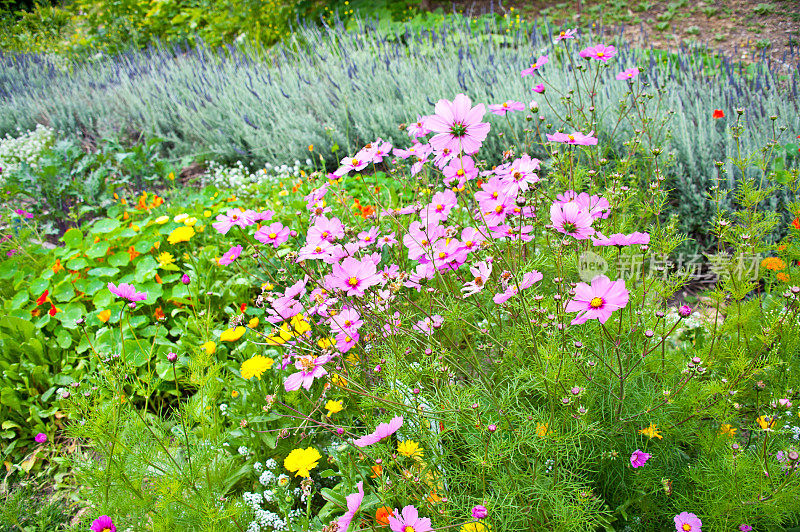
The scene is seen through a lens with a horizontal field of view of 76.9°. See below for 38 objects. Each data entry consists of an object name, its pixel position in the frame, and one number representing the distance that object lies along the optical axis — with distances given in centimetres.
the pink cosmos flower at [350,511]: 94
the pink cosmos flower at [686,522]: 106
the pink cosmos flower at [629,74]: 167
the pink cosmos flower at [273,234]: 148
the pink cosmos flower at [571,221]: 108
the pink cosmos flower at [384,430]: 97
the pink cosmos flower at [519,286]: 102
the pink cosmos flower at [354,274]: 118
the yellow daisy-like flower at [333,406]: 127
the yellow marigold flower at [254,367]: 147
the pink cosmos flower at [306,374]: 114
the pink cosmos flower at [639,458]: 112
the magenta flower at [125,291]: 132
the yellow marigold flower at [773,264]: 145
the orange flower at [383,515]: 107
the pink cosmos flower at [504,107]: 150
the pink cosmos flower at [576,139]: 132
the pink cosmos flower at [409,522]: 87
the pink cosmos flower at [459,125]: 117
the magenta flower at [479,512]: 89
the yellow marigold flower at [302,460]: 118
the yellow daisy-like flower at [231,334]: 161
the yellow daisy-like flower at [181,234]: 216
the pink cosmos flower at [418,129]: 155
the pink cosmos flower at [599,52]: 165
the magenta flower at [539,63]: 163
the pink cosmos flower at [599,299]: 92
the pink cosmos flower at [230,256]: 156
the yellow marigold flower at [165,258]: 208
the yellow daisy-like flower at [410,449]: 106
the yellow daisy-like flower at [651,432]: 111
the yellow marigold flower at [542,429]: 107
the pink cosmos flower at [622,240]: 107
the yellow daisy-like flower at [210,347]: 154
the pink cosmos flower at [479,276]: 114
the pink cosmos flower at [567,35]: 169
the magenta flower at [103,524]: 107
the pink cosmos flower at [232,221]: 154
